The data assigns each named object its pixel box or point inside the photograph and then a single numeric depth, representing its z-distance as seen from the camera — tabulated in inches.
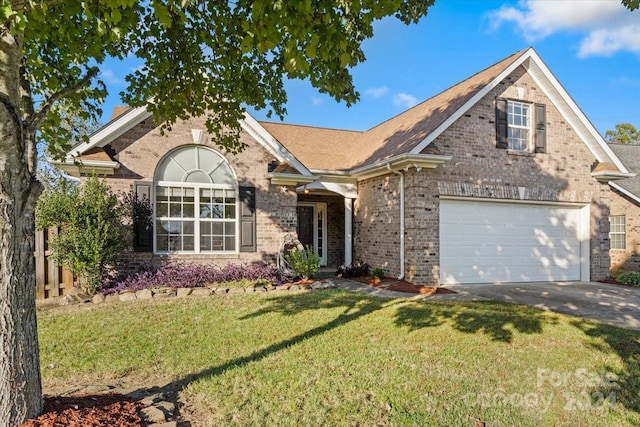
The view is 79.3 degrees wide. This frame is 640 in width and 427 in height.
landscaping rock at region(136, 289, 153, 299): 339.3
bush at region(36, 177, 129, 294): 334.3
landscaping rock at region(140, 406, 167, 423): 128.9
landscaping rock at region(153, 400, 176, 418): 137.8
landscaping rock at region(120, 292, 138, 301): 335.9
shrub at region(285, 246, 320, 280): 420.8
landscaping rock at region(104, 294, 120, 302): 332.3
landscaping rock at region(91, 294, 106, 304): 326.3
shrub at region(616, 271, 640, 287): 460.2
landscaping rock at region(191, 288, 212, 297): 350.9
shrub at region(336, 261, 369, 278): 487.5
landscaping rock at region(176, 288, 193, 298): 349.1
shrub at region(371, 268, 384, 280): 455.2
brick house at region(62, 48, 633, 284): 409.4
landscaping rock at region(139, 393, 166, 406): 144.6
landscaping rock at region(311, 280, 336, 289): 391.5
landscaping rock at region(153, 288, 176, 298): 345.4
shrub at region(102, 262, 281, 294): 358.6
